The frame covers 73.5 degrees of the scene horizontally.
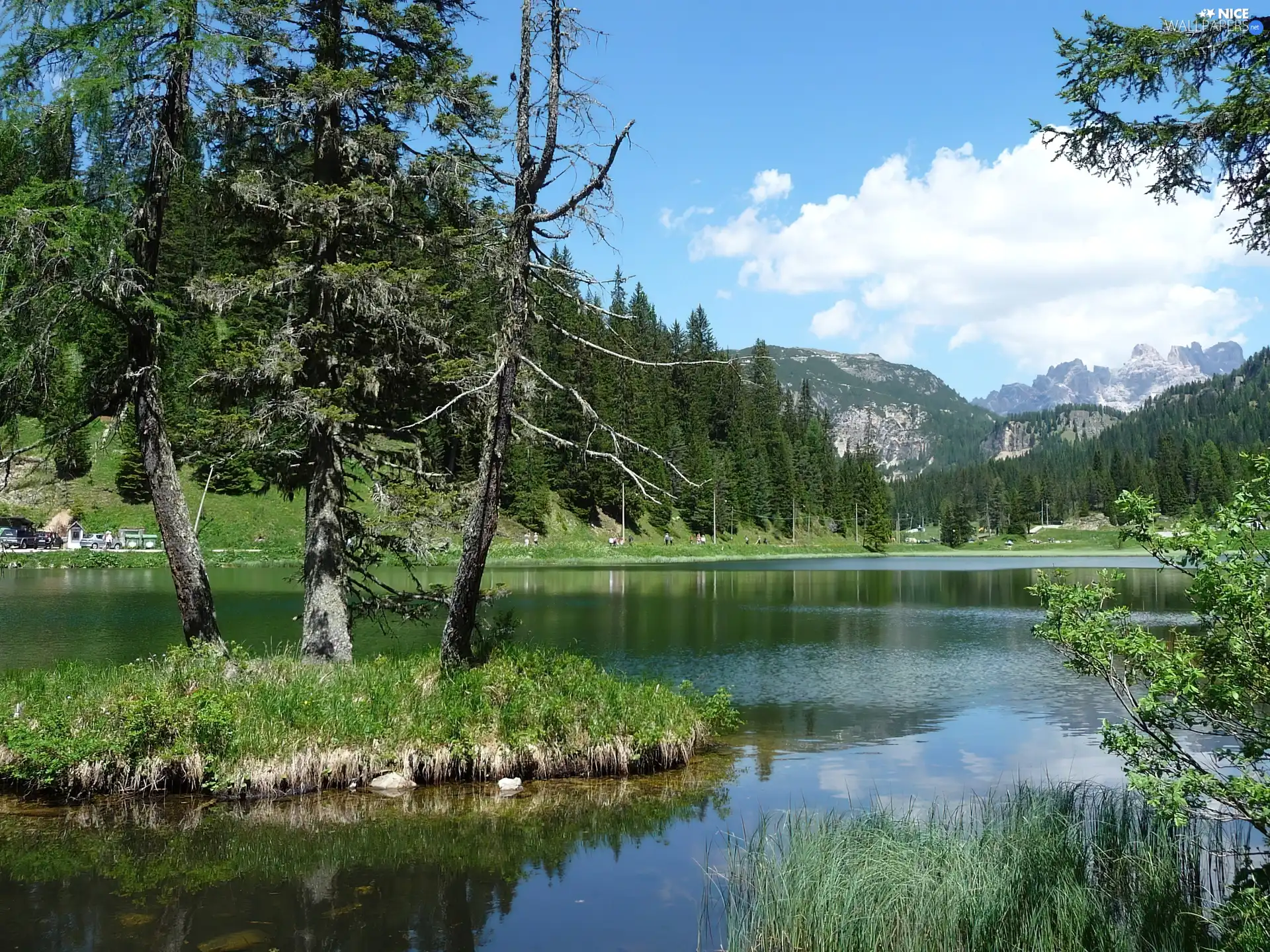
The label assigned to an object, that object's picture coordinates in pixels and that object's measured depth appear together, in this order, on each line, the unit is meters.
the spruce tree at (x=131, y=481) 65.00
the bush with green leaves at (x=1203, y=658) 5.47
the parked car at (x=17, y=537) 60.19
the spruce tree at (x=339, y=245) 15.06
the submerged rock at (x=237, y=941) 7.30
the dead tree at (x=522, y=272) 13.05
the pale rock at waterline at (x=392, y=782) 11.82
